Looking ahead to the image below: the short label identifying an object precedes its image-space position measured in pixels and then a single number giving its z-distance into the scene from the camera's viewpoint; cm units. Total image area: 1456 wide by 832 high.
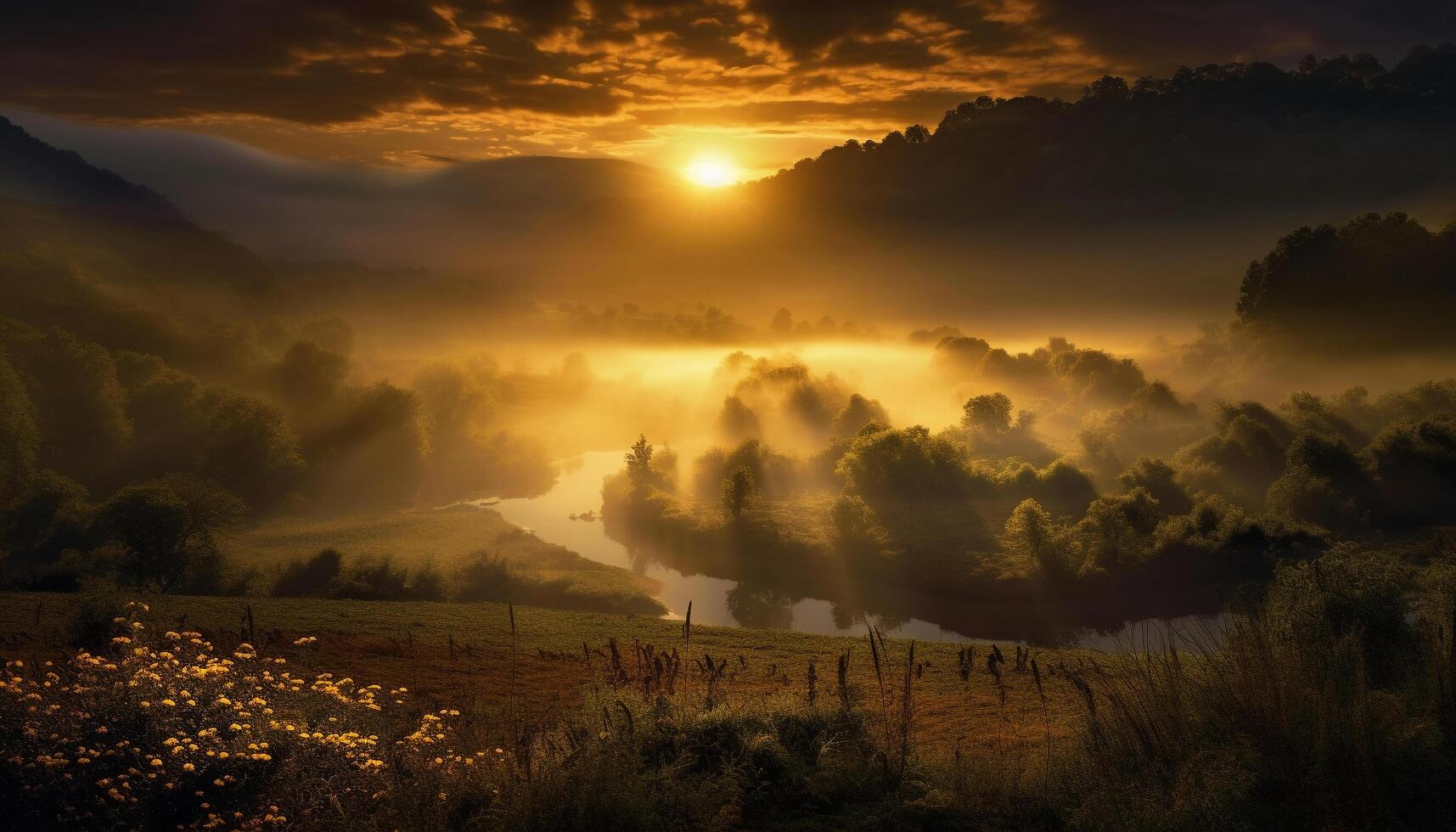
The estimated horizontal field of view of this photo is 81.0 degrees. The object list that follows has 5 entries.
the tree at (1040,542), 4438
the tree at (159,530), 4000
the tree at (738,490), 6038
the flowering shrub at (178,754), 866
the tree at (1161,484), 5228
